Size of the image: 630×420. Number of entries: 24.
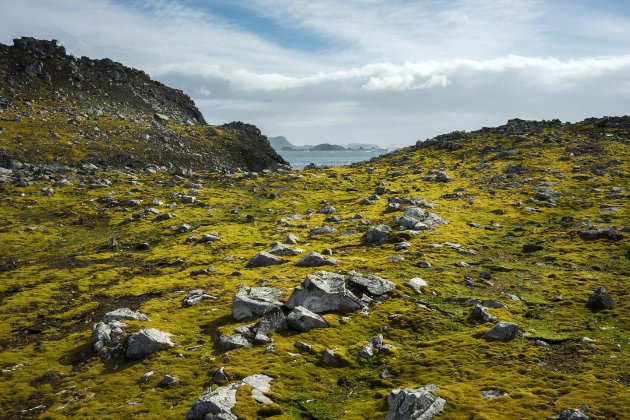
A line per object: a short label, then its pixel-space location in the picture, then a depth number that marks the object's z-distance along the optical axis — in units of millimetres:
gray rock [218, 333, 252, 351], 23516
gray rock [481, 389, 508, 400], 17875
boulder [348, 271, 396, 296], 30391
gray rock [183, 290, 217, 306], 31375
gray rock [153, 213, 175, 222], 59950
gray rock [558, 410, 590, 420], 15289
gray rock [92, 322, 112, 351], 24177
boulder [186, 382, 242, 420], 16844
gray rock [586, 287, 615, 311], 26812
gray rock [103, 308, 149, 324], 27094
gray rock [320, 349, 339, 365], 22203
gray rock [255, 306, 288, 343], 24922
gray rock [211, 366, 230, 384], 20219
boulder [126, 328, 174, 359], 23047
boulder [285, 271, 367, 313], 27562
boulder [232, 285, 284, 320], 27422
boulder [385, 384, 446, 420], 16155
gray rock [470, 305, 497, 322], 25797
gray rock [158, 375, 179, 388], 20328
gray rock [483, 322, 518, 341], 23266
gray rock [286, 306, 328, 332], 25469
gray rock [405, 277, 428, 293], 31073
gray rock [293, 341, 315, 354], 23234
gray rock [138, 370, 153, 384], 20812
